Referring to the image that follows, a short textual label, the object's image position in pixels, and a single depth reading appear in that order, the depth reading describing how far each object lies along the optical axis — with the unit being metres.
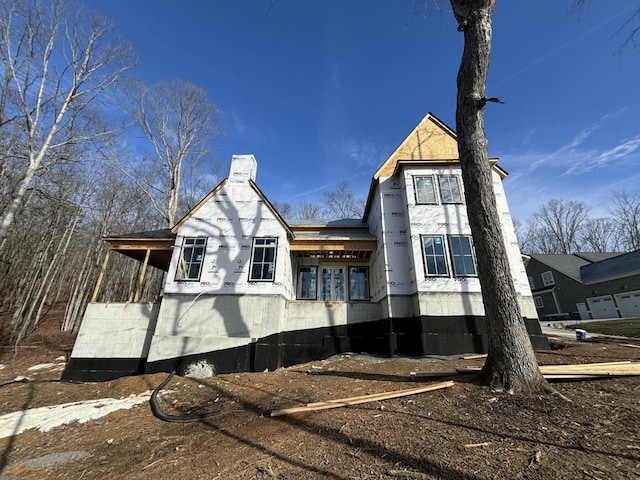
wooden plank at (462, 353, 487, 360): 8.39
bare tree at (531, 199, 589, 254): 37.36
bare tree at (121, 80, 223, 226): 16.19
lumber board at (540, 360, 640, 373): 4.87
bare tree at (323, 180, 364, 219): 24.82
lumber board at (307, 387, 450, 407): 4.75
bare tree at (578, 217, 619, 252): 36.75
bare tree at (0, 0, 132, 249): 11.19
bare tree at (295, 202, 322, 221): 29.03
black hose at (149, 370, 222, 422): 5.37
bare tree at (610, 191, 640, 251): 32.79
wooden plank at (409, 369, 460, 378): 5.52
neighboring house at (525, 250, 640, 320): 21.91
